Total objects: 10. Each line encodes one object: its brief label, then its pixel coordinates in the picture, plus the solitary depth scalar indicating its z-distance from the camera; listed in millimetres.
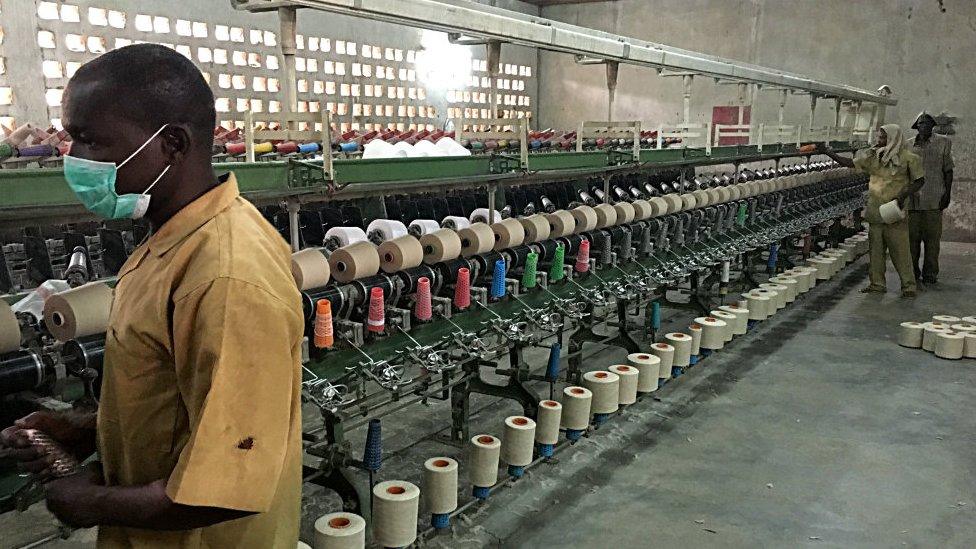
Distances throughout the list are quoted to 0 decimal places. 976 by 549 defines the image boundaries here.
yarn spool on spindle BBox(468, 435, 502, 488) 3480
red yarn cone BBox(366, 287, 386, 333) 3135
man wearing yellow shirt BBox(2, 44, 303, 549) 1008
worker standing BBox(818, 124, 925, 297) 8070
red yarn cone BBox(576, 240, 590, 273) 4730
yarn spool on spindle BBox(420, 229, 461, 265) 3531
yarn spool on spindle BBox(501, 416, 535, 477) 3673
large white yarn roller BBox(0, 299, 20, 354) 2047
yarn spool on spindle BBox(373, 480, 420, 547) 2984
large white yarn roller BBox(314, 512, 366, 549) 2727
